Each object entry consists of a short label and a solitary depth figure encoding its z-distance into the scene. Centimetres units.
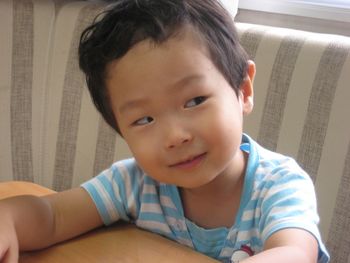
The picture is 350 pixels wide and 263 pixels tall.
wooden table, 78
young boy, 75
